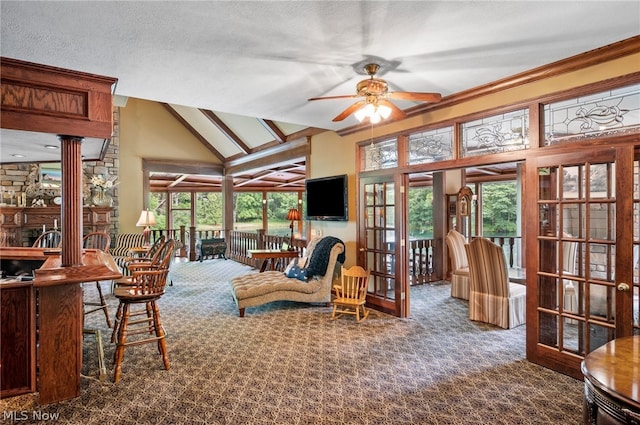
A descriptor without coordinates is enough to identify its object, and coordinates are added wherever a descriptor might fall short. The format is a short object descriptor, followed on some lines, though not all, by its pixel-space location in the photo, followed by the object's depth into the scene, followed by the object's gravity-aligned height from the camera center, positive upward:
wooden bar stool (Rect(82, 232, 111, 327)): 5.23 -0.56
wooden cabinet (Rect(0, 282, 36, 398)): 2.67 -1.00
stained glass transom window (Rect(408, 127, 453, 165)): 4.18 +0.82
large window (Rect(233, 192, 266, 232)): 15.26 +0.00
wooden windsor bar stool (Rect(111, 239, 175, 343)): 3.36 -0.61
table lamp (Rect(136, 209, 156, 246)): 6.95 -0.15
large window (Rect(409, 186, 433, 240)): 10.51 +0.00
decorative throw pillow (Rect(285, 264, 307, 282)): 5.11 -0.93
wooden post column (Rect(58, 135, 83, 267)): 2.94 +0.10
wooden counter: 2.61 -0.95
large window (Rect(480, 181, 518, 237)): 9.71 +0.00
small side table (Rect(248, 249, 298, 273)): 6.13 -0.77
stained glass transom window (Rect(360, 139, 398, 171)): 4.86 +0.82
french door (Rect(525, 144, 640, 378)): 2.71 -0.38
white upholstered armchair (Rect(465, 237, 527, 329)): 4.34 -1.05
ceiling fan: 2.94 +0.97
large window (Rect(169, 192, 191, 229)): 12.70 +0.05
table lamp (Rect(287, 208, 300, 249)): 6.88 -0.08
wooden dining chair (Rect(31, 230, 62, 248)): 5.17 -0.41
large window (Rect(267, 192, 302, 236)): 16.20 +0.27
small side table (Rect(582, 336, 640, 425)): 1.23 -0.67
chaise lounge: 4.75 -1.04
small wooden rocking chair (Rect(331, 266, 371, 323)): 4.57 -1.13
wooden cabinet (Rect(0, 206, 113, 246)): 7.23 -0.19
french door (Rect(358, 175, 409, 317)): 4.70 -0.45
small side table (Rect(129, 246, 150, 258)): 6.65 -0.75
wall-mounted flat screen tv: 5.61 +0.21
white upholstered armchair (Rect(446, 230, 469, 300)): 5.63 -0.96
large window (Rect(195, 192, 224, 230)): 14.60 +0.05
